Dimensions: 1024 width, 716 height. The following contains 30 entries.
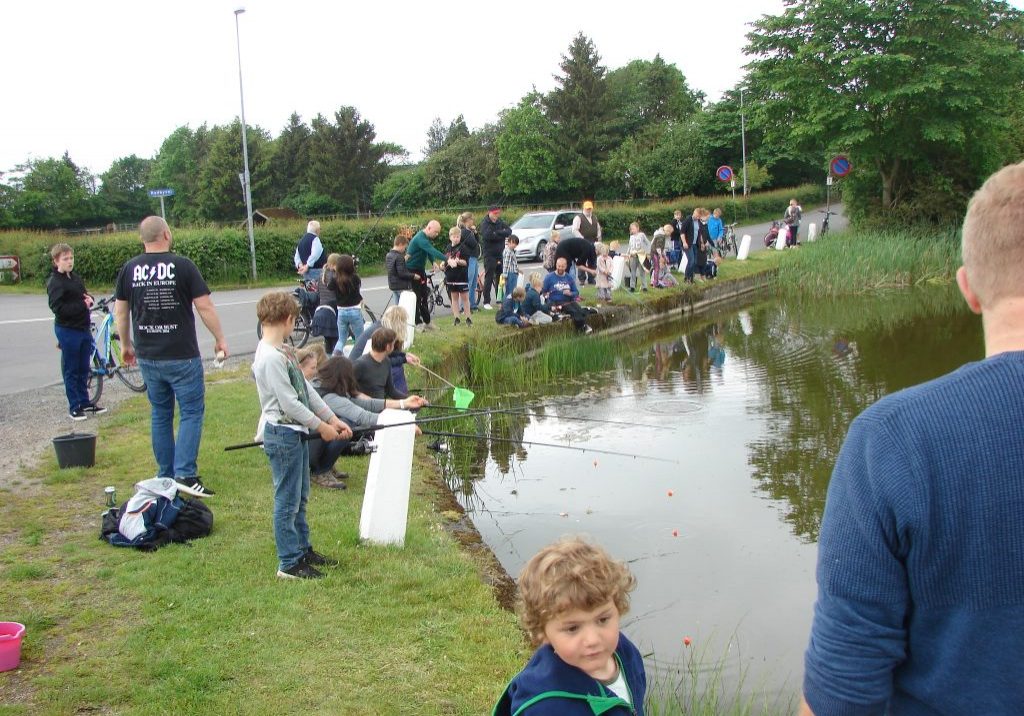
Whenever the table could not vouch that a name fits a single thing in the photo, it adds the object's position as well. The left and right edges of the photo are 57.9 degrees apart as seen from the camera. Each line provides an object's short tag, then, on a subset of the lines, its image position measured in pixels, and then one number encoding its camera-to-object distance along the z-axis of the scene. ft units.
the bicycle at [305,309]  43.75
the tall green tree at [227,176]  226.17
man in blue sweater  4.97
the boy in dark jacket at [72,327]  28.32
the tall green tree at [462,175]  217.56
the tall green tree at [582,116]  212.02
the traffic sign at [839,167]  96.89
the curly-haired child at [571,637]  7.39
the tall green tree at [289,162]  246.88
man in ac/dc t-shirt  20.97
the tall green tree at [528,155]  208.64
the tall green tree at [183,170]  267.59
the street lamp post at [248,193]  80.38
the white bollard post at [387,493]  19.12
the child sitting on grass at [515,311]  48.70
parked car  90.79
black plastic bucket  23.76
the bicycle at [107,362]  32.09
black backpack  18.99
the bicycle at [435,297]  54.90
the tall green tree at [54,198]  220.27
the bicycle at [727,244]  92.43
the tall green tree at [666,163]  184.24
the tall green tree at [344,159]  235.40
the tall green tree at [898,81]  86.74
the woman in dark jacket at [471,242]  49.70
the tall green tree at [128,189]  272.10
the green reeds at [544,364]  41.93
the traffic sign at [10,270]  83.92
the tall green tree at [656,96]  246.27
